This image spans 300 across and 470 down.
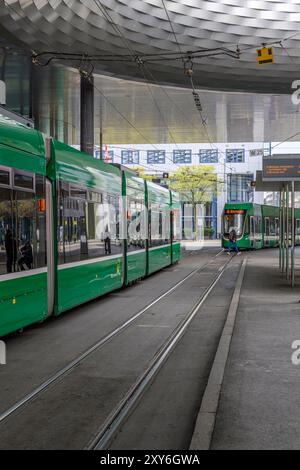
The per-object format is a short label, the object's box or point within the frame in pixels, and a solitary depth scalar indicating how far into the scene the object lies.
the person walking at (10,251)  9.16
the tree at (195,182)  66.50
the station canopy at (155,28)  21.11
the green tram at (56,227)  9.26
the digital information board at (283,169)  17.31
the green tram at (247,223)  43.91
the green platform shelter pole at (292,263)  18.12
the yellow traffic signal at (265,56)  16.17
